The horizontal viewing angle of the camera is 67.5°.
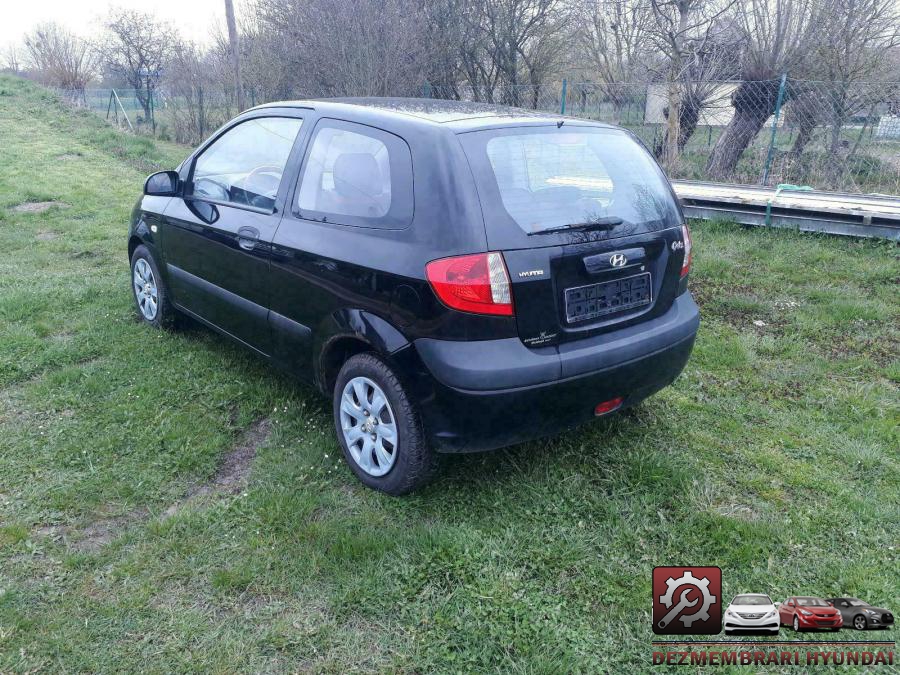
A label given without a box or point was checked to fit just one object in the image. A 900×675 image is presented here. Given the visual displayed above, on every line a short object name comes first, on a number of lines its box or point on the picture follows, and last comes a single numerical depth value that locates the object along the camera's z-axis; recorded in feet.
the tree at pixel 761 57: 34.60
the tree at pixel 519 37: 52.60
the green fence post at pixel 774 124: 29.84
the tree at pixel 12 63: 148.87
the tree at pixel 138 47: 107.94
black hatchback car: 8.64
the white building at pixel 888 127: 30.89
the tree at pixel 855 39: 35.60
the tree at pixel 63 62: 113.60
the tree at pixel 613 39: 43.96
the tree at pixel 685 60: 37.01
